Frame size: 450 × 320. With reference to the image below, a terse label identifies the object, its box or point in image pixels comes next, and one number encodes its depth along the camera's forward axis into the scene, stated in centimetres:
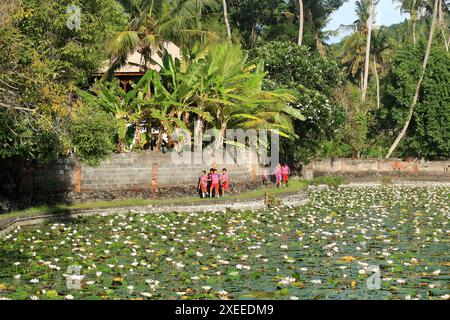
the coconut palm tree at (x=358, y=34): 6462
